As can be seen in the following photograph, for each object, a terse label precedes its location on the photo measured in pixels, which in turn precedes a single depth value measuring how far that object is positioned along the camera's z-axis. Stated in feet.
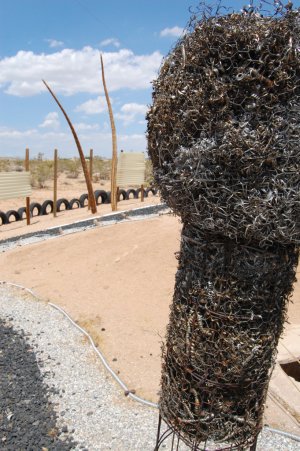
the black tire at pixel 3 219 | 44.52
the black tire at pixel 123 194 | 54.80
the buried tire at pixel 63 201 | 49.78
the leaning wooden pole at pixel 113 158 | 37.09
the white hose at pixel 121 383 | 11.74
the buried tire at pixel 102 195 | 50.89
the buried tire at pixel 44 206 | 48.59
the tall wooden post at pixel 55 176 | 40.33
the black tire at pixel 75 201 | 51.29
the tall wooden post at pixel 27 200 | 37.68
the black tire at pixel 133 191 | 56.08
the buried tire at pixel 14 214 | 45.06
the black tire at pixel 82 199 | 51.90
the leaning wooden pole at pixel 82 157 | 37.55
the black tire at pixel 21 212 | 47.03
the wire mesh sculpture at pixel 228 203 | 6.13
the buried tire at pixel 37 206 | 47.94
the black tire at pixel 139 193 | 58.49
